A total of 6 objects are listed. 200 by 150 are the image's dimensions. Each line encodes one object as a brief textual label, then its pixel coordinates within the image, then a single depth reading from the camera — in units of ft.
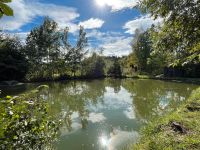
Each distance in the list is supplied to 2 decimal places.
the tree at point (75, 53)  91.56
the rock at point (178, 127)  14.76
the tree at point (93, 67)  93.92
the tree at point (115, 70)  99.16
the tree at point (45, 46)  82.69
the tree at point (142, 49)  100.83
